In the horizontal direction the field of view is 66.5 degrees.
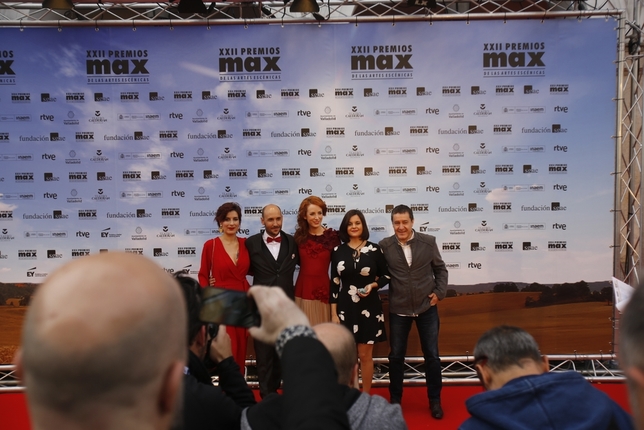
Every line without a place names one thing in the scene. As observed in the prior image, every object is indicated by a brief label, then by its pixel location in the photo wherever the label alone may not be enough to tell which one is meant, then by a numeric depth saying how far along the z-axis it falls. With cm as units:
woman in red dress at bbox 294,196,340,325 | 422
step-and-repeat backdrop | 457
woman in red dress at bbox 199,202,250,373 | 420
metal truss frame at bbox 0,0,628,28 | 454
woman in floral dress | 404
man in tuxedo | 412
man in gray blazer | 397
